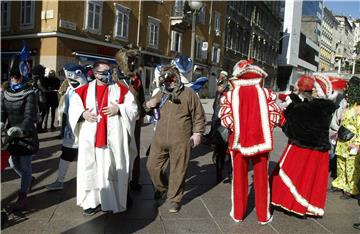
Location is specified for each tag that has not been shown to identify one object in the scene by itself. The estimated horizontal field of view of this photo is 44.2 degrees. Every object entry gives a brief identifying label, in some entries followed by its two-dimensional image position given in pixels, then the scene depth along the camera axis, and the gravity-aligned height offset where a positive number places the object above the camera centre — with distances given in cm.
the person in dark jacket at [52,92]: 1152 -37
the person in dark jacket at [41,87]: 1085 -25
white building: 7544 +867
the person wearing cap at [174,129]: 513 -49
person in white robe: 480 -62
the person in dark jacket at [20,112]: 481 -39
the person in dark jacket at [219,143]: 678 -83
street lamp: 1254 +230
